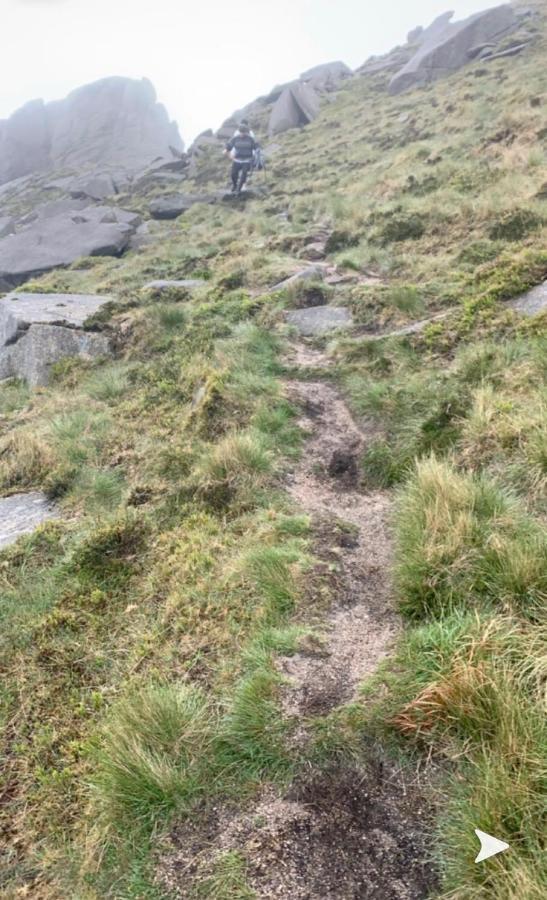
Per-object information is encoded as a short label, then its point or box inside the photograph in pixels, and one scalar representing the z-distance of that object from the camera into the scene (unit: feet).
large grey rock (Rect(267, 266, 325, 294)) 40.04
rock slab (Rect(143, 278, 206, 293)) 45.58
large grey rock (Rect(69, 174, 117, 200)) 128.16
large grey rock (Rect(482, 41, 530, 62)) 106.01
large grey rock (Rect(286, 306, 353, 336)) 34.19
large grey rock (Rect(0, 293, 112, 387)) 39.50
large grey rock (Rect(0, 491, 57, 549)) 20.54
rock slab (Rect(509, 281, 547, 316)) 25.08
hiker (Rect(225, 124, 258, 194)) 85.46
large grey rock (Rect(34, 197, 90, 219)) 111.04
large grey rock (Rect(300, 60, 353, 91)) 171.27
